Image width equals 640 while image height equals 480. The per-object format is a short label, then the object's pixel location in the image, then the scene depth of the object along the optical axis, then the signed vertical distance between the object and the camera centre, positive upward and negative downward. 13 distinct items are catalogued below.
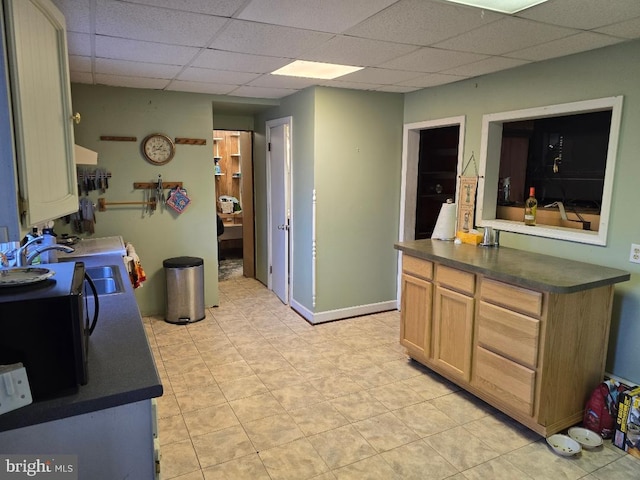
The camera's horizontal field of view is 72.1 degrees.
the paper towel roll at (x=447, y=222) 3.70 -0.38
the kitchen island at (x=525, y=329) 2.41 -0.89
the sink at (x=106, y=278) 2.66 -0.67
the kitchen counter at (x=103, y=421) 1.26 -0.75
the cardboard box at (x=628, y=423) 2.37 -1.32
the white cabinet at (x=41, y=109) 1.26 +0.21
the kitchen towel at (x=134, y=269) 3.46 -0.77
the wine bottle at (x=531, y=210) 3.27 -0.23
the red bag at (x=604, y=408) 2.50 -1.30
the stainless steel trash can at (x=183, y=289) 4.29 -1.12
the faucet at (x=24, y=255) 1.71 -0.33
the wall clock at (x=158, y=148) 4.29 +0.24
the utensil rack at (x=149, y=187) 4.20 -0.14
